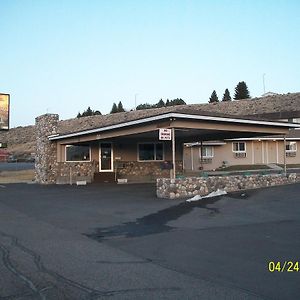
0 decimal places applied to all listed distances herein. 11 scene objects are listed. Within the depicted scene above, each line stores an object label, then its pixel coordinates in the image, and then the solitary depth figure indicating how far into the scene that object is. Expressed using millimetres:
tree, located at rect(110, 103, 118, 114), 106125
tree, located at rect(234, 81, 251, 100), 95212
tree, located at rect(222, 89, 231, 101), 98938
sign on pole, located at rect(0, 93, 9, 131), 40125
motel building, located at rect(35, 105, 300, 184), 20828
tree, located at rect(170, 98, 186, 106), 103519
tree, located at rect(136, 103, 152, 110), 109950
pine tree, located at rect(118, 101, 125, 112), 105875
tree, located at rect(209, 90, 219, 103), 98950
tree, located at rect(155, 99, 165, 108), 110219
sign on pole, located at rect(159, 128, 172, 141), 16531
